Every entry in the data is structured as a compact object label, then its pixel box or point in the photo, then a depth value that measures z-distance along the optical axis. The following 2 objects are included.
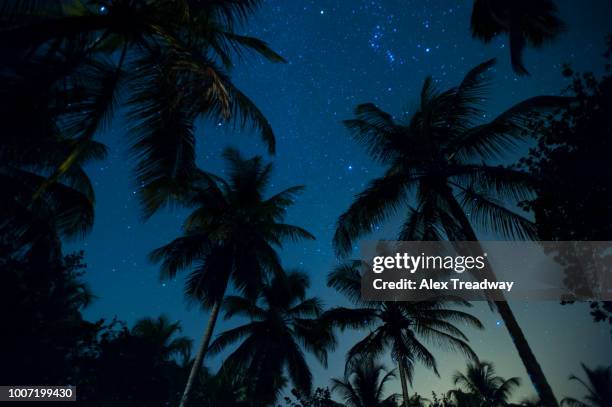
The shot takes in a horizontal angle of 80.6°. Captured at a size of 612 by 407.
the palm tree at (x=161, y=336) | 21.53
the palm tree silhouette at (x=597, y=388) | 24.94
